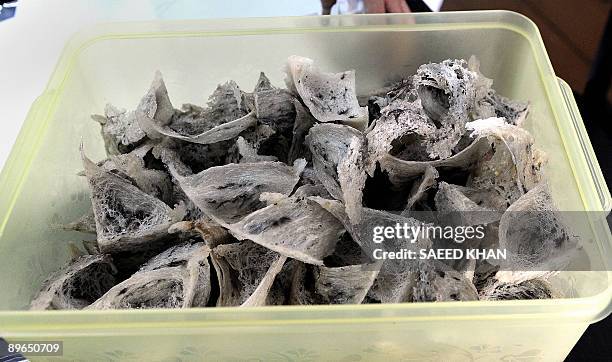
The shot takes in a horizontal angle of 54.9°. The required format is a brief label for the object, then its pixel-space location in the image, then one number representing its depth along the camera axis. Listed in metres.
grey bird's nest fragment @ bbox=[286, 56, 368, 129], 0.43
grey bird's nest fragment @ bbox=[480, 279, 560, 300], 0.37
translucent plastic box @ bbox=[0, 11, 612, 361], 0.32
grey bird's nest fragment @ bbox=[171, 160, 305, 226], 0.38
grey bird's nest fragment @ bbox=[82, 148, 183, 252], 0.39
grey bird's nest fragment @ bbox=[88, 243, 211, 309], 0.35
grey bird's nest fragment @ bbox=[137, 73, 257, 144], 0.45
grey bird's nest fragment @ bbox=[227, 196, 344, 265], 0.35
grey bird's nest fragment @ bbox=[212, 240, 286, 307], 0.36
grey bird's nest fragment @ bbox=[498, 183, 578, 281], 0.35
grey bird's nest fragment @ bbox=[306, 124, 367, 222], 0.36
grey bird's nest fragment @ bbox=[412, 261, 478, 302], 0.34
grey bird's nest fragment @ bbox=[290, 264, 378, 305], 0.35
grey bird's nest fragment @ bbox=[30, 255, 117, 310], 0.37
